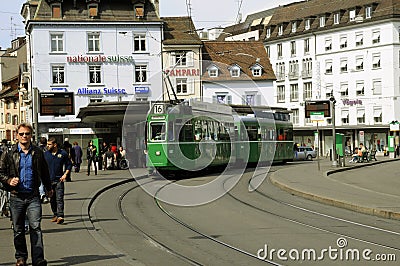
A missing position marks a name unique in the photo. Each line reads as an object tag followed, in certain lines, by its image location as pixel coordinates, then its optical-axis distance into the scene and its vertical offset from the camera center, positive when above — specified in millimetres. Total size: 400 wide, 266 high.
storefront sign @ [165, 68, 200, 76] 67125 +6199
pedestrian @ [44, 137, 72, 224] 15011 -710
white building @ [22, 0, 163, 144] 61469 +7873
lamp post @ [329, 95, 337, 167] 41366 +1202
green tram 31703 -37
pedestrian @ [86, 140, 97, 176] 38219 -816
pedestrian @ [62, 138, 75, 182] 21819 -251
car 65062 -1953
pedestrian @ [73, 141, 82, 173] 38469 -1022
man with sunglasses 9414 -649
